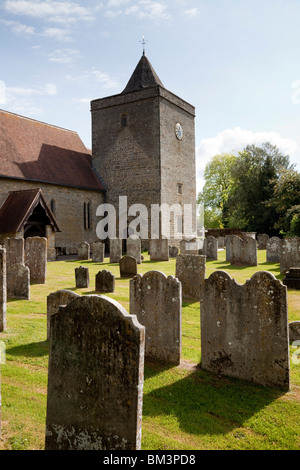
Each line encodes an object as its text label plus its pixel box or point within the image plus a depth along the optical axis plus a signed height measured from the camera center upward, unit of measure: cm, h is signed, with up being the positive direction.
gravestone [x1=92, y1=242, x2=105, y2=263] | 1894 -50
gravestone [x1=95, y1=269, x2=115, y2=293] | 991 -109
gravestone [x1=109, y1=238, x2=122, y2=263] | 1839 -39
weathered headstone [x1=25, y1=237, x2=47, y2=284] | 1184 -47
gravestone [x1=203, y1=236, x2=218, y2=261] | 1856 -35
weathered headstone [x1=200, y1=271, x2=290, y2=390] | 428 -112
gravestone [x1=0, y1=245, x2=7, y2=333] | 620 -81
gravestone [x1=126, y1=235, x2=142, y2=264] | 1794 -24
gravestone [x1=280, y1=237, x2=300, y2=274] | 1284 -46
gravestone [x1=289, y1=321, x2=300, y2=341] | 582 -151
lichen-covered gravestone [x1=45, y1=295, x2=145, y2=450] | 263 -106
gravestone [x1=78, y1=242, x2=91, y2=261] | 2031 -47
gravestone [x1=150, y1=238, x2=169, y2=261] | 1892 -38
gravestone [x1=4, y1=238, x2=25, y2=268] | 1193 -25
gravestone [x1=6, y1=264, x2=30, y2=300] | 907 -98
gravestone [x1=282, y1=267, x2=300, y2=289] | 1026 -112
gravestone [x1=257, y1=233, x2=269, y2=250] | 2548 +6
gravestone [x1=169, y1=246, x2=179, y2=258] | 2129 -50
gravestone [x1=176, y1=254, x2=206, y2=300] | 904 -82
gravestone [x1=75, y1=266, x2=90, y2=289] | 1060 -104
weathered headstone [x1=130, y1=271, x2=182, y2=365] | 514 -105
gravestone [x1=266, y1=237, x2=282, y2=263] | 1703 -50
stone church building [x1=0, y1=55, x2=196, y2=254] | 2366 +660
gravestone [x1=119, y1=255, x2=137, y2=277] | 1279 -87
